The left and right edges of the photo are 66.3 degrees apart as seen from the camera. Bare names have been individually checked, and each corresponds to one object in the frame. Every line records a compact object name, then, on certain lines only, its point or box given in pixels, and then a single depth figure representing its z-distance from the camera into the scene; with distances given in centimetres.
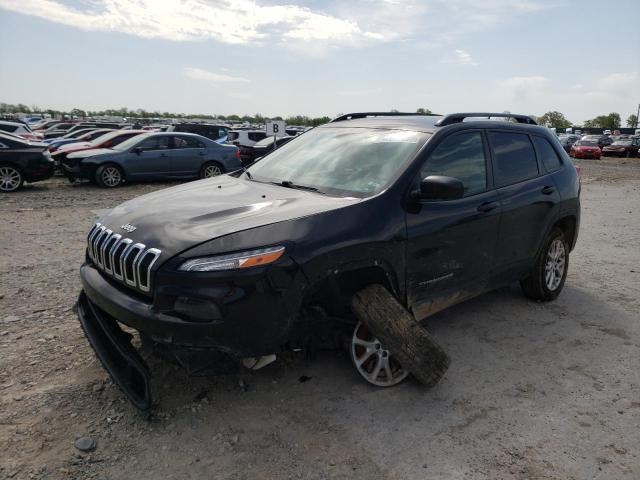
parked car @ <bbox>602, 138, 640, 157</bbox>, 3350
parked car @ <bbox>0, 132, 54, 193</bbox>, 1155
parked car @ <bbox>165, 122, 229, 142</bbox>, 1958
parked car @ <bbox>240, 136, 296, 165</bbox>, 1665
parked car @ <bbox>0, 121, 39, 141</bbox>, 1748
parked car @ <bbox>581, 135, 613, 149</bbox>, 3636
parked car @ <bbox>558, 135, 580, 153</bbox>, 3800
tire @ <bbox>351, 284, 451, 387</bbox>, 300
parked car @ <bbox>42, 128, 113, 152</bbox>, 1722
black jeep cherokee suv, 256
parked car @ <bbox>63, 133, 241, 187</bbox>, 1255
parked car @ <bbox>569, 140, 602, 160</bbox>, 3139
